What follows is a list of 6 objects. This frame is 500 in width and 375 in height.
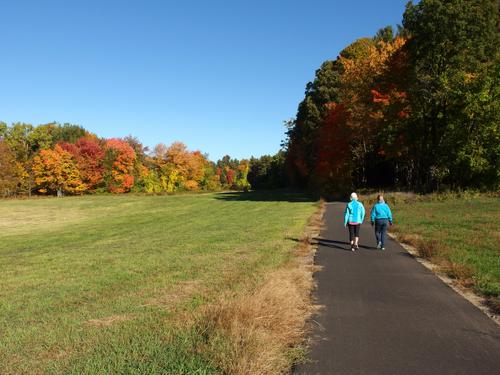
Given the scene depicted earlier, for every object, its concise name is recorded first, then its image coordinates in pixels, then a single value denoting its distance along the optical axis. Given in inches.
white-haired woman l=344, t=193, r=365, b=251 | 522.6
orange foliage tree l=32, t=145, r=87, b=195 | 2965.1
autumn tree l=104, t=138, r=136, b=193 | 3287.4
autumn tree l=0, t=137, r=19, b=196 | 2891.2
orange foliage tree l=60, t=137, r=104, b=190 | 3157.0
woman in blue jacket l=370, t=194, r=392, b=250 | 518.9
